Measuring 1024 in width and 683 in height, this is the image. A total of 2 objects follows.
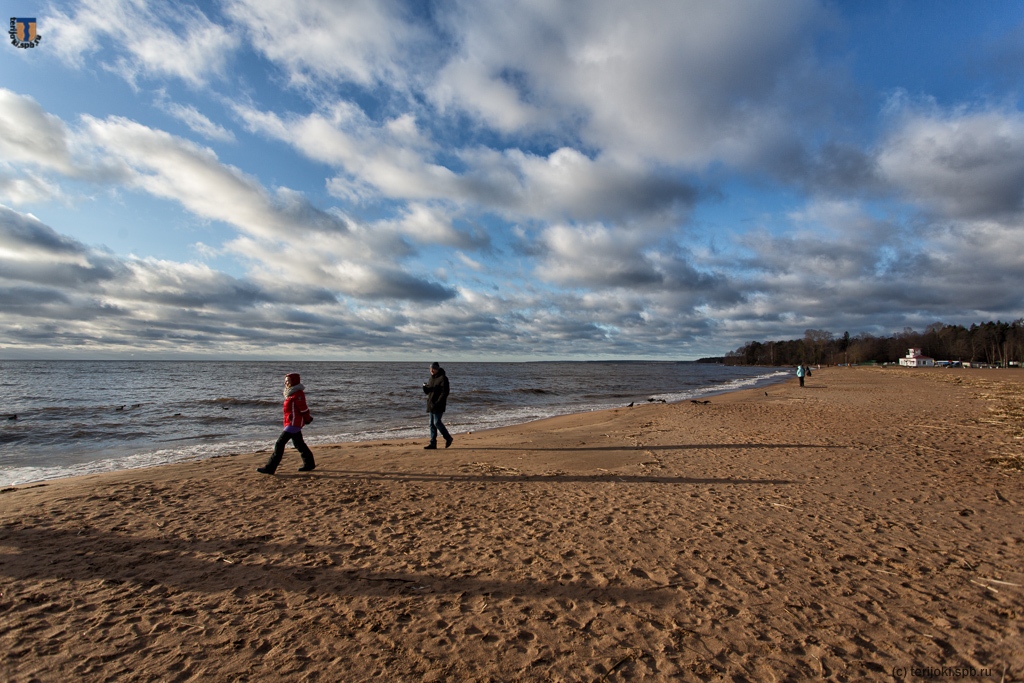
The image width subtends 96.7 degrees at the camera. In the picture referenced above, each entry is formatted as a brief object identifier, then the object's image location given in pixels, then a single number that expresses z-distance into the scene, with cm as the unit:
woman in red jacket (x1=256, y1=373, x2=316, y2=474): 905
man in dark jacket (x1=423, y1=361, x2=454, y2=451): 1189
